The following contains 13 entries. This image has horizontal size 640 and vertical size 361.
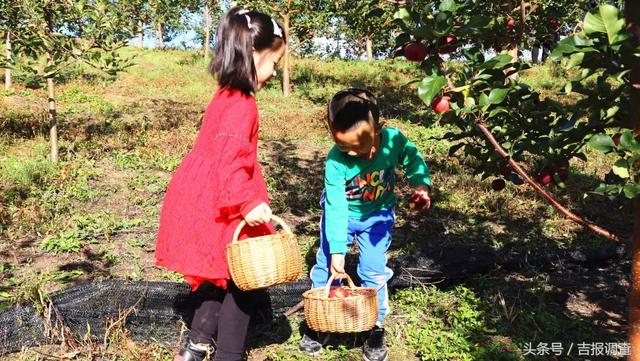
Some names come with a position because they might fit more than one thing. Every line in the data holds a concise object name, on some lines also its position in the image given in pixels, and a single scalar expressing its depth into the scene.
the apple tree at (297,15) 11.12
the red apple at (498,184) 2.59
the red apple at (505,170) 2.33
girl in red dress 2.07
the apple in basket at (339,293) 2.47
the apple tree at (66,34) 5.34
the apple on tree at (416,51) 1.65
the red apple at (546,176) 2.13
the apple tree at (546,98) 1.39
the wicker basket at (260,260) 2.04
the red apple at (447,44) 1.70
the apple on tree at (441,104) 1.68
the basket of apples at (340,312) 2.34
